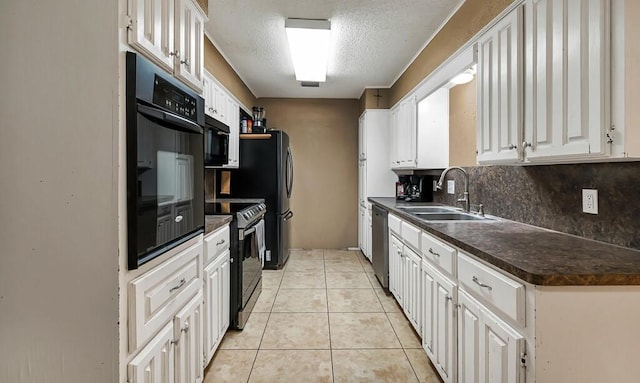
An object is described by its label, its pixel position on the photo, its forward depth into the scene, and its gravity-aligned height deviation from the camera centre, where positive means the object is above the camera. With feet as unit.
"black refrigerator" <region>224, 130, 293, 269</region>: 14.23 +0.47
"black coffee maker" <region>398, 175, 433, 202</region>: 12.64 +0.01
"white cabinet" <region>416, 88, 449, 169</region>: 11.62 +2.03
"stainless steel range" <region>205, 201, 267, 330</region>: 8.48 -1.77
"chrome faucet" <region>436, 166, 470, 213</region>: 9.26 +0.01
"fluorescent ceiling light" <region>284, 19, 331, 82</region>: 9.46 +4.59
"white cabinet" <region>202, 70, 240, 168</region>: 10.58 +2.87
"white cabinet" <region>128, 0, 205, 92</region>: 3.82 +2.09
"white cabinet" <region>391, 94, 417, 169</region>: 12.31 +2.20
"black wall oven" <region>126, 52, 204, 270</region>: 3.65 +0.37
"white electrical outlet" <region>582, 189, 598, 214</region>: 5.11 -0.18
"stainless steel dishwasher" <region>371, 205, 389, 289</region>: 11.27 -1.95
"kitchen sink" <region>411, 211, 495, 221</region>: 8.72 -0.72
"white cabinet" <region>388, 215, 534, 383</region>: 3.92 -1.89
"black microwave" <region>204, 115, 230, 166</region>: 8.46 +1.21
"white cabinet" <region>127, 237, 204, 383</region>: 3.79 -1.77
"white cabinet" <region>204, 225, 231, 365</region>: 6.56 -2.14
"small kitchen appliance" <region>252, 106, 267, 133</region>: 15.20 +3.36
